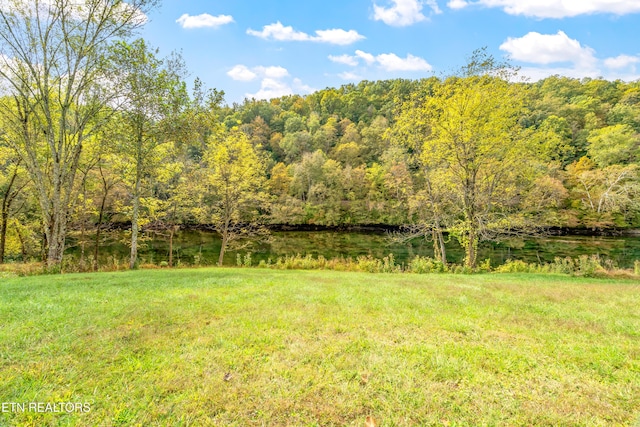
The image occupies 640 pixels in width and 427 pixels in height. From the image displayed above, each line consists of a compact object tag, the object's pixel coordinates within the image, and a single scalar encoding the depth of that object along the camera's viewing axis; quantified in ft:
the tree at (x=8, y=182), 49.32
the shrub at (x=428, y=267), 45.93
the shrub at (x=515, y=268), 46.16
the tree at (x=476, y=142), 44.16
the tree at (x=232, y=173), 58.49
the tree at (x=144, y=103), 39.09
